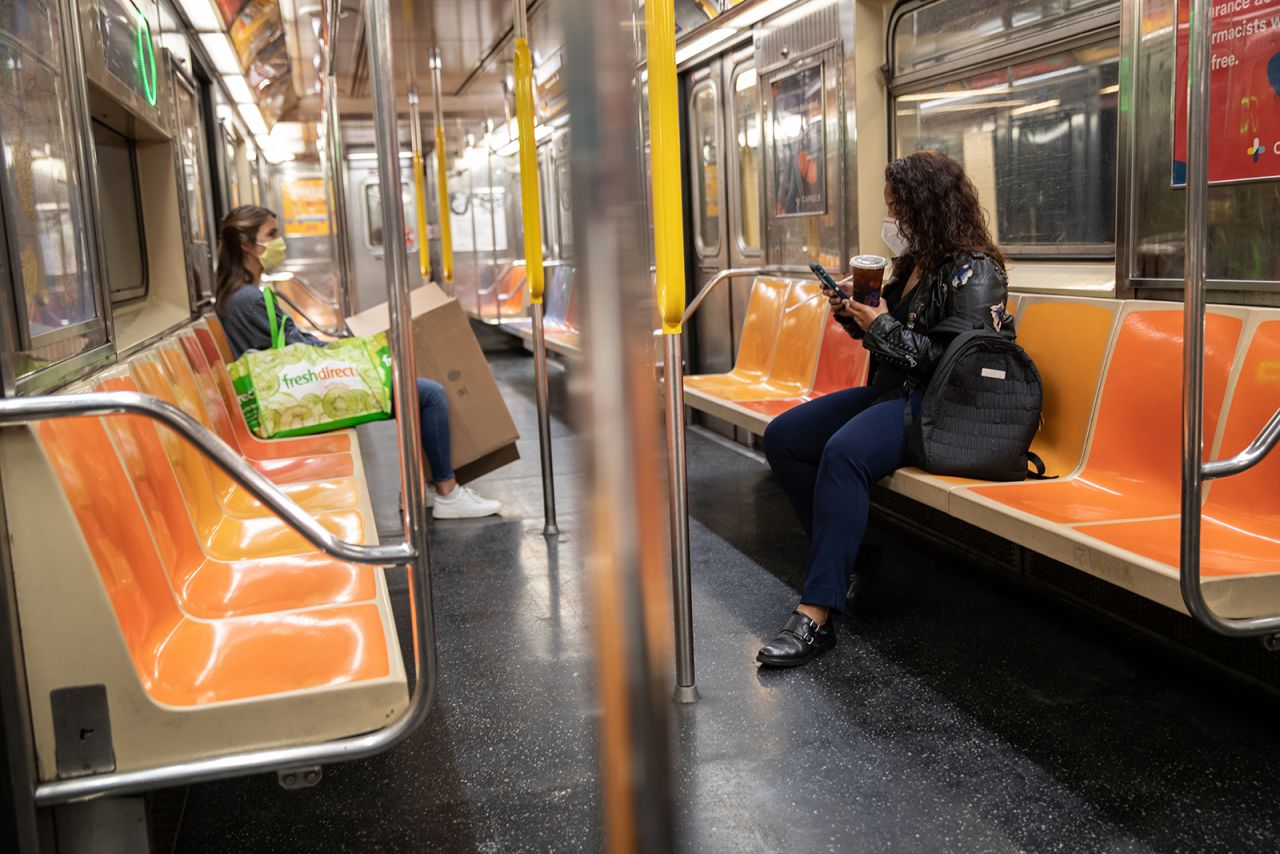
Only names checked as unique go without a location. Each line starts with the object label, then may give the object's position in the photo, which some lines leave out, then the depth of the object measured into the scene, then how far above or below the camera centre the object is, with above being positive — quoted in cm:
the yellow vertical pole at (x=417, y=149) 759 +90
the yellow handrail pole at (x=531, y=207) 410 +19
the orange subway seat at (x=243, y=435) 393 -58
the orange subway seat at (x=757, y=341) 559 -46
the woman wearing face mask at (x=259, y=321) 473 -19
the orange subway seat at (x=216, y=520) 278 -64
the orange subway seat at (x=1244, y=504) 256 -66
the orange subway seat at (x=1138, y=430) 294 -55
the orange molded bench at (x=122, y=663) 181 -63
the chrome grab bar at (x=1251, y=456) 212 -43
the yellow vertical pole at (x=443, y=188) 746 +52
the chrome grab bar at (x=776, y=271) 512 -11
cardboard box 503 -48
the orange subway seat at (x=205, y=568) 233 -65
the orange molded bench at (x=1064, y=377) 335 -43
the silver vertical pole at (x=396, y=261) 157 +1
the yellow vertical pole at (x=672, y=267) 263 -3
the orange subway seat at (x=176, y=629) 190 -66
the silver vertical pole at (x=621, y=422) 54 -8
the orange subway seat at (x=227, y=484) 322 -62
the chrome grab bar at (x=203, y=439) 169 -24
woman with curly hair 324 -29
